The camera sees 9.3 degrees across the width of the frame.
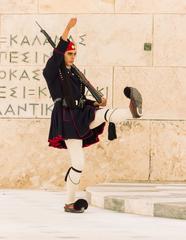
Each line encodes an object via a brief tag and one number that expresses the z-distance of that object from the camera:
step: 11.41
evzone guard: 11.38
